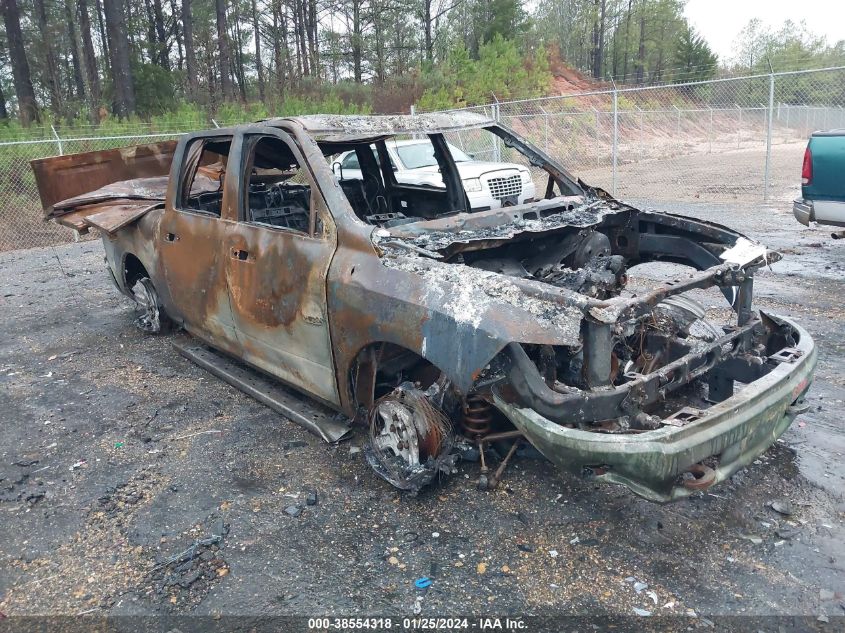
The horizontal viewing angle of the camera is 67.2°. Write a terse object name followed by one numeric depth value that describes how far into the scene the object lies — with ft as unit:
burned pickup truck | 8.50
